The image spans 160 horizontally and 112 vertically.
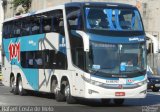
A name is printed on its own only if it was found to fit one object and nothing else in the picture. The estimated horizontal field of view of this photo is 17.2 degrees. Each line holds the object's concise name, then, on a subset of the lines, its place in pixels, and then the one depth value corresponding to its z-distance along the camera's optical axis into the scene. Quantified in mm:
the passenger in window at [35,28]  24844
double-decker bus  19641
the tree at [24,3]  75212
